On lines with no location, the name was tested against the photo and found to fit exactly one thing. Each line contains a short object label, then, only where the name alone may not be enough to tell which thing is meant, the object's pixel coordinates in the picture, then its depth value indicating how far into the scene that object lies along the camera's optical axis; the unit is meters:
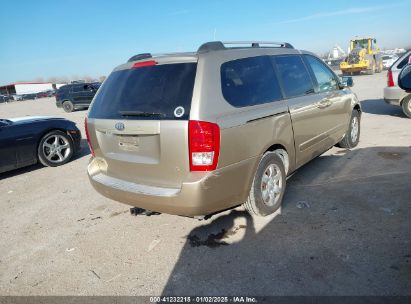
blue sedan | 6.24
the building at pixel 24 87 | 91.75
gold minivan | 2.95
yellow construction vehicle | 26.36
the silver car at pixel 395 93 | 8.41
